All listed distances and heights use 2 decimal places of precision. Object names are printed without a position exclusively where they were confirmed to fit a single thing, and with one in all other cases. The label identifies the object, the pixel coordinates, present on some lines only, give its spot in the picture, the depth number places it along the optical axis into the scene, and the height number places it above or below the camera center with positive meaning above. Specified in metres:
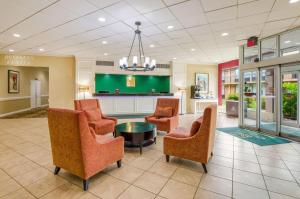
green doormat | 4.20 -1.15
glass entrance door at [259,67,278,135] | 4.87 -0.11
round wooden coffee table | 3.34 -0.75
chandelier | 4.09 +0.84
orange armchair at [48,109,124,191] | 2.06 -0.68
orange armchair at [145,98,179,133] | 4.55 -0.66
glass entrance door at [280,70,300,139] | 5.43 -0.19
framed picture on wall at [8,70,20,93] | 8.01 +0.77
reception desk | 7.98 -0.30
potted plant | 7.92 -0.44
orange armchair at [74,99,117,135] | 4.20 -0.68
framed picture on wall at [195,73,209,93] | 9.58 +0.82
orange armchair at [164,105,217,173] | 2.52 -0.76
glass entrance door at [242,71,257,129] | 5.71 -0.11
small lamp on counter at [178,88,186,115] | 8.92 +0.22
